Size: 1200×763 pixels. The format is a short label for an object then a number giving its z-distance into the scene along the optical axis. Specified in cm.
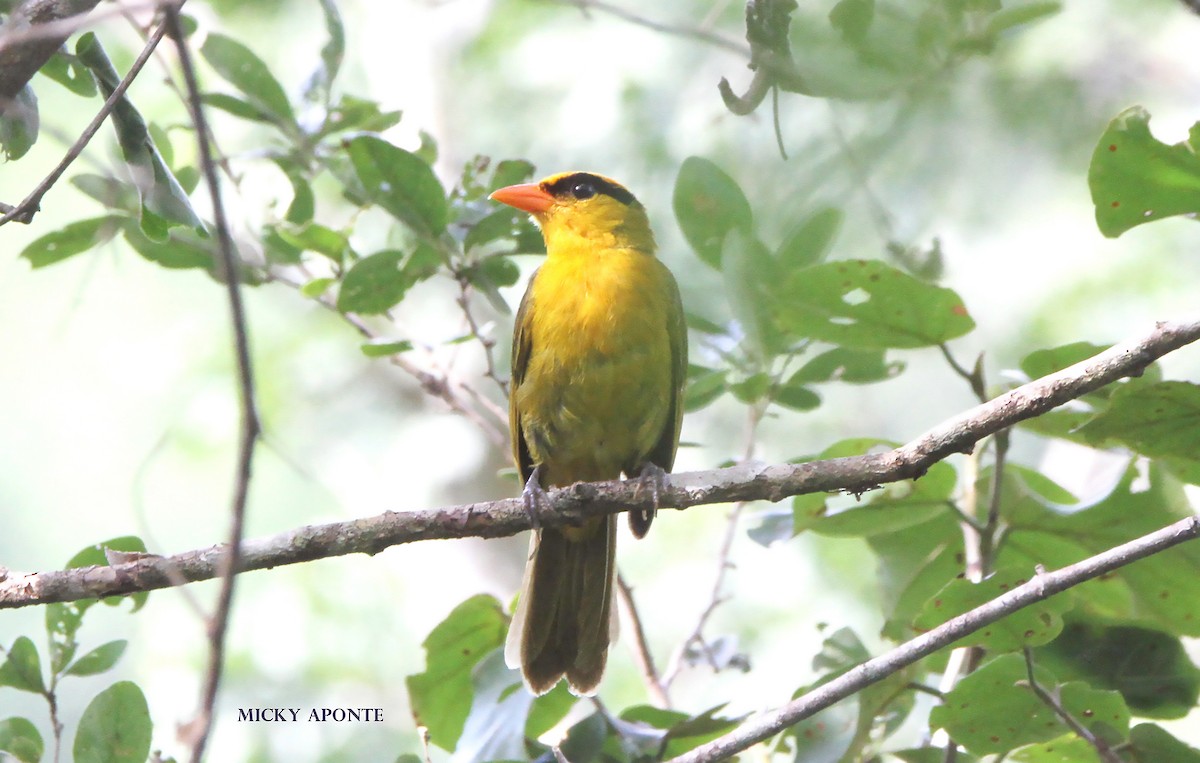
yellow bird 689
